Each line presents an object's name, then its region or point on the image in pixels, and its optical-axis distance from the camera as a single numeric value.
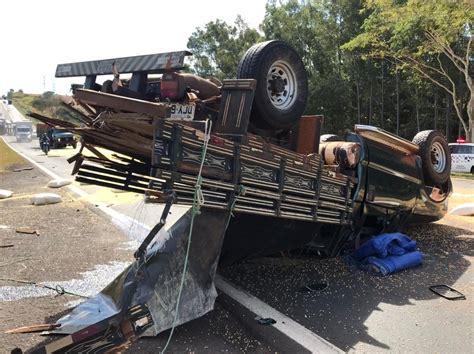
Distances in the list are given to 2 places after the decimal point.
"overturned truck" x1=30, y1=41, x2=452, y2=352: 3.57
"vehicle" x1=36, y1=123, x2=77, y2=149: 35.53
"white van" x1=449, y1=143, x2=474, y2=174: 22.52
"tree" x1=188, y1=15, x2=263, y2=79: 43.09
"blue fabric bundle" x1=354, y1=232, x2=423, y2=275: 5.66
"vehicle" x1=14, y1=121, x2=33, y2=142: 59.57
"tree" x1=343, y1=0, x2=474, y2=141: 20.70
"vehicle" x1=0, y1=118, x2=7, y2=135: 76.69
